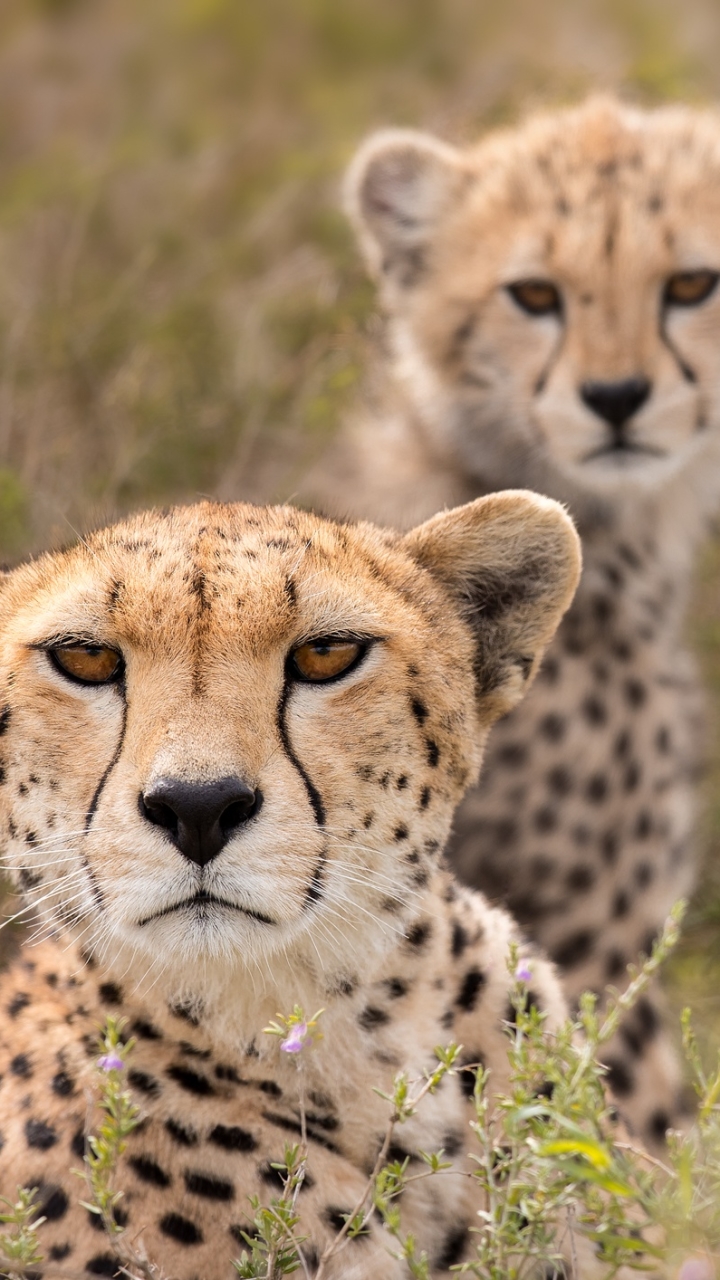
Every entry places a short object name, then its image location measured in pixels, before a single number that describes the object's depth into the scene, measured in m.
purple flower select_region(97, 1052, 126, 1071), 4.11
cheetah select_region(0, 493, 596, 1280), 4.14
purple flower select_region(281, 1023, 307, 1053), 4.12
